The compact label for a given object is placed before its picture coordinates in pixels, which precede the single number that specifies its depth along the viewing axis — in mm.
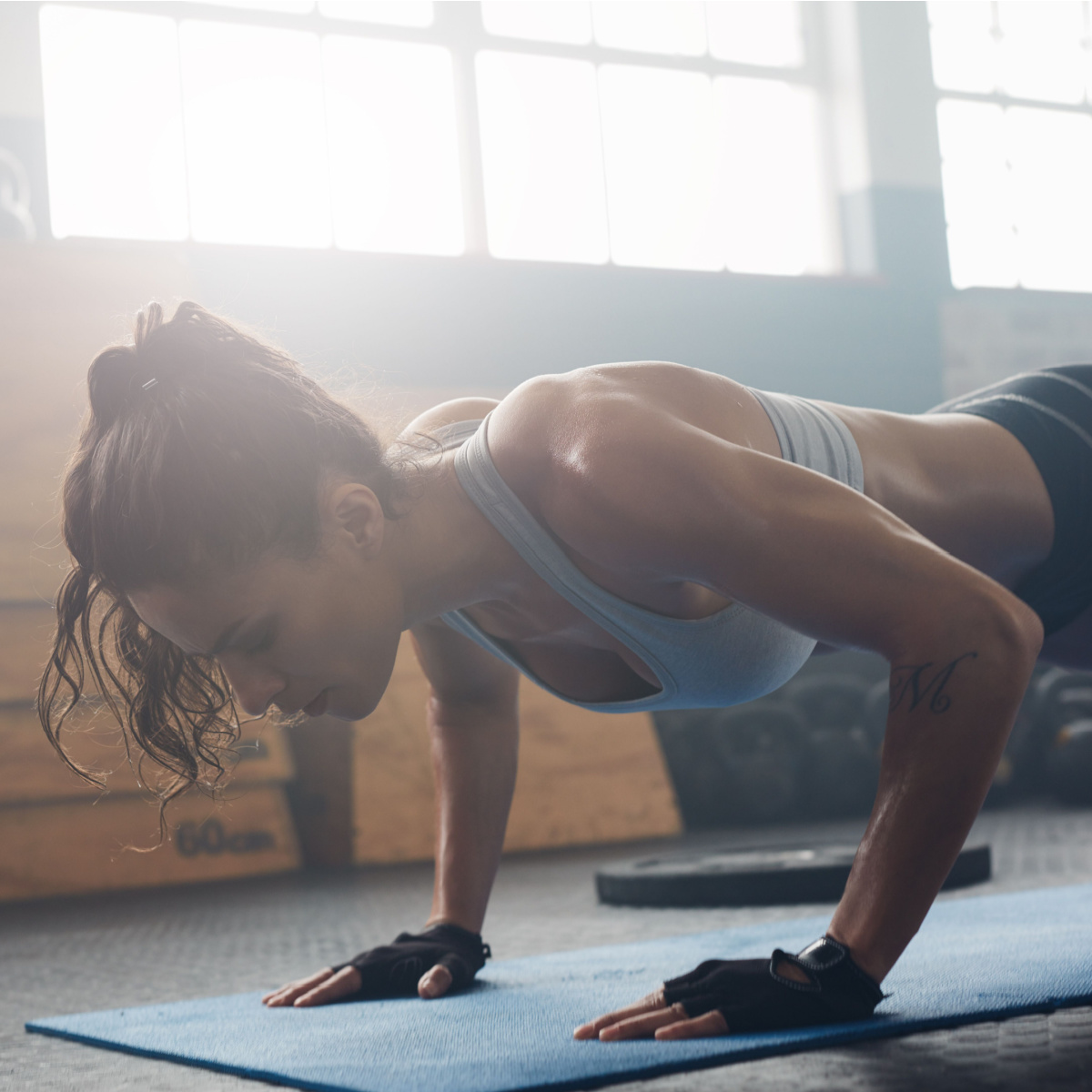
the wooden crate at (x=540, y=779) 3424
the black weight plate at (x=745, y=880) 2201
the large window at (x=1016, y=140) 5230
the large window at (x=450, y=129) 4020
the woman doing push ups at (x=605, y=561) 978
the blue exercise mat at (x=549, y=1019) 996
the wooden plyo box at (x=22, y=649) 3109
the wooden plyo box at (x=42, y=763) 3070
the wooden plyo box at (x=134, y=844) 3041
